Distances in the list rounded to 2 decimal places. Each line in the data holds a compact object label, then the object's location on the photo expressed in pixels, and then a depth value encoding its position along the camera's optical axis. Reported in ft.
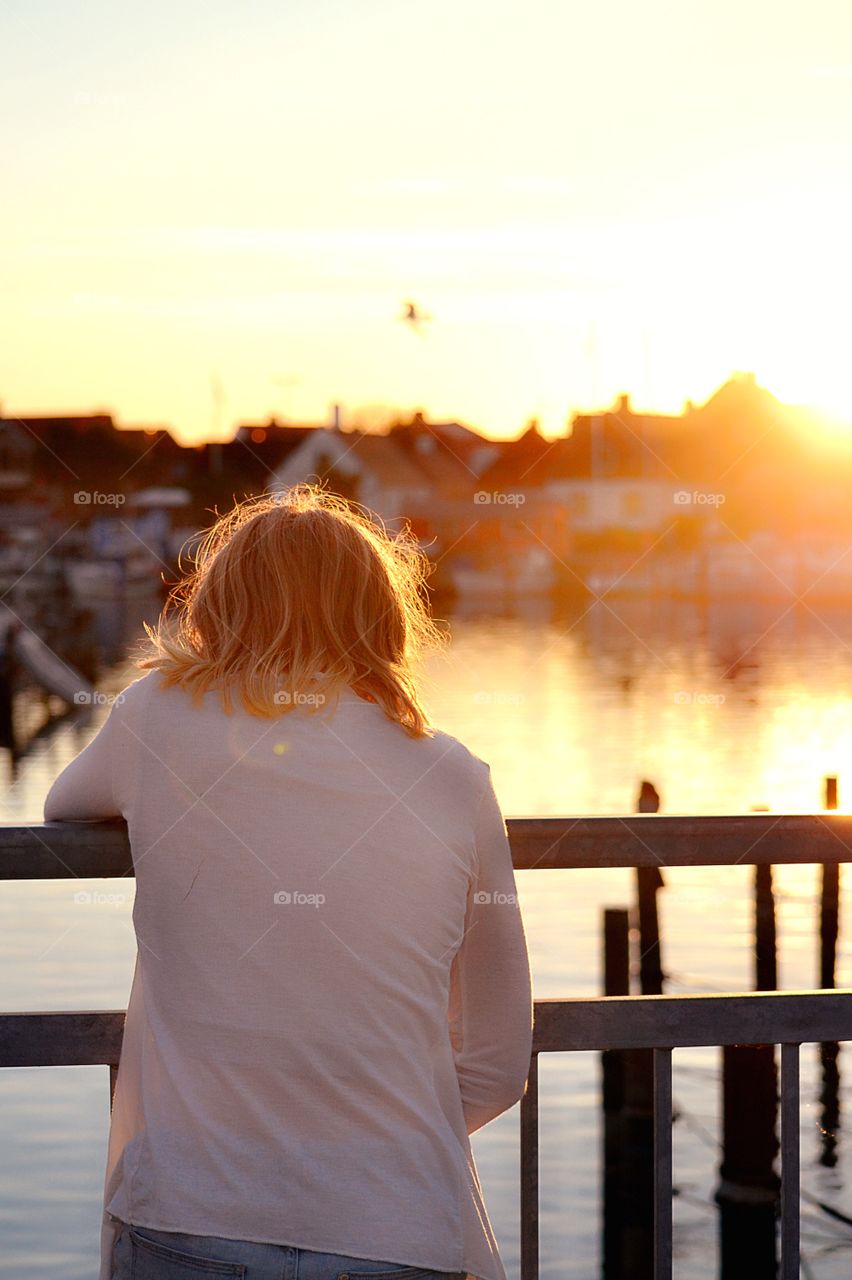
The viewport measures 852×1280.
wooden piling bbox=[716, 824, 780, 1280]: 31.78
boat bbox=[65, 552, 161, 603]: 316.81
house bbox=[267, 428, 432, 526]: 273.75
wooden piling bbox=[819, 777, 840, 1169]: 38.60
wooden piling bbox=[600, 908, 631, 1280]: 33.68
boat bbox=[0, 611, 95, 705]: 173.78
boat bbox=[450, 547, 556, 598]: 370.73
